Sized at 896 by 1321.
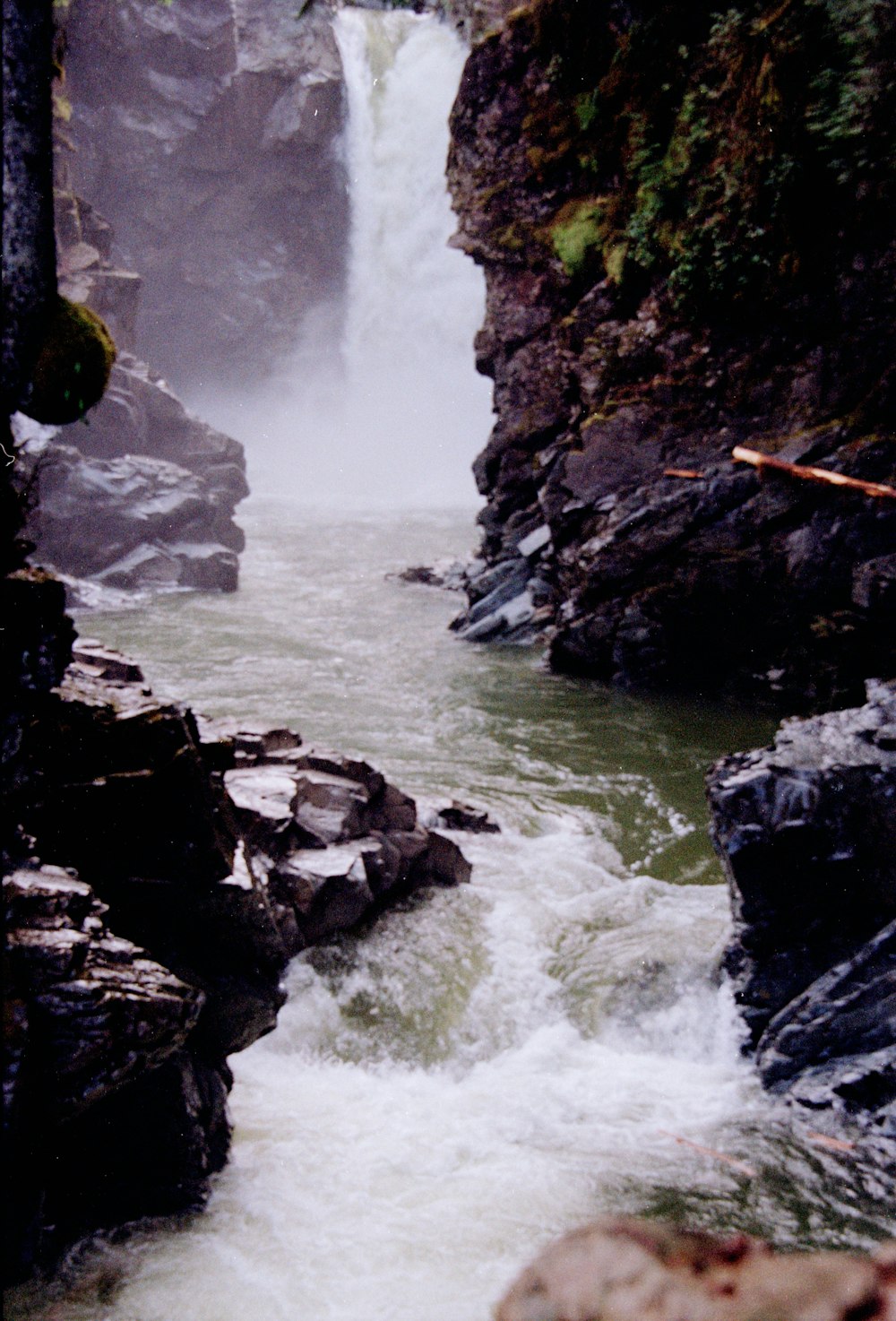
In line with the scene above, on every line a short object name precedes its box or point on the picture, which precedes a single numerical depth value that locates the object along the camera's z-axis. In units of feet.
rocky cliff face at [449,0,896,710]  46.75
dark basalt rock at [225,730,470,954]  26.18
